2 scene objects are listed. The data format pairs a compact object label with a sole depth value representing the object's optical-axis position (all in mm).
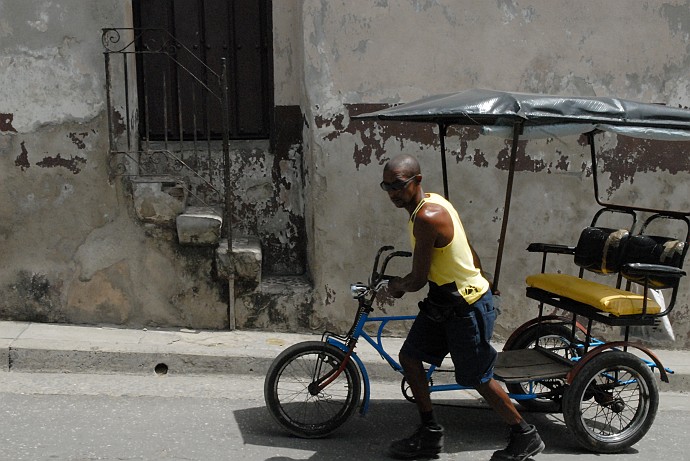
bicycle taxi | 4621
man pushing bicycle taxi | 4344
